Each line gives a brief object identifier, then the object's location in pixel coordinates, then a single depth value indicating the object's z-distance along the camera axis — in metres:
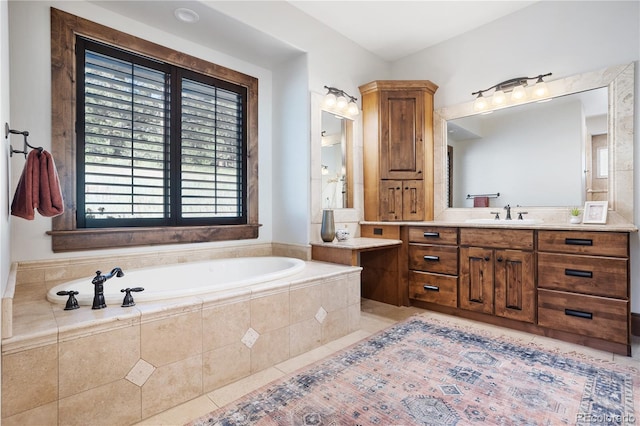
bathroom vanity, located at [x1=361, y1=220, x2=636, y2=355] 2.21
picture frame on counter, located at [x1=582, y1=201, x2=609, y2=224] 2.54
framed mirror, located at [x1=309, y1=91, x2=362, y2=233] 3.16
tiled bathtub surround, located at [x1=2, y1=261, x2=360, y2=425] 1.29
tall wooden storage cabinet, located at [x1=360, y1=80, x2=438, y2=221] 3.51
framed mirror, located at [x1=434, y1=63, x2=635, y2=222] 2.57
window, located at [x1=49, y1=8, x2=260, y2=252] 2.27
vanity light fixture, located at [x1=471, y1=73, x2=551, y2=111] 2.93
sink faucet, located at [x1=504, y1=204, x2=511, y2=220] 3.07
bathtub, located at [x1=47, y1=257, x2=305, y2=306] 1.71
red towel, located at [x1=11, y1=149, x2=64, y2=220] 1.75
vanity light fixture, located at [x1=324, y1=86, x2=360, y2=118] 3.27
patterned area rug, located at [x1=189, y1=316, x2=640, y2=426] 1.52
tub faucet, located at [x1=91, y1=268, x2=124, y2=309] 1.60
